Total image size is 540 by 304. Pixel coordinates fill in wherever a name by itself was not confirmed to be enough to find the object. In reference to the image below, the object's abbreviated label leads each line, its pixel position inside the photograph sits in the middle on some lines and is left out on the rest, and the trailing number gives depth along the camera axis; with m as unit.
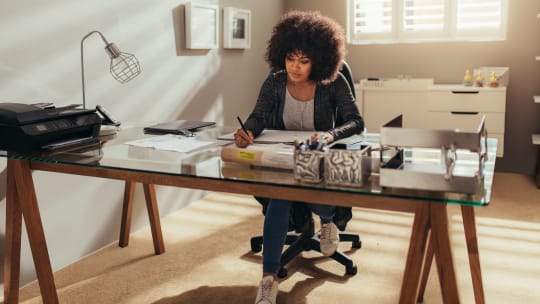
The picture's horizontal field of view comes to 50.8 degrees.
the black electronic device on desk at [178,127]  2.38
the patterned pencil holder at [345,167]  1.47
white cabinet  4.32
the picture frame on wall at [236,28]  4.02
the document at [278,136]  2.13
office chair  2.63
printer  1.97
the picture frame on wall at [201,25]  3.58
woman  2.26
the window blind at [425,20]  4.59
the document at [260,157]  1.66
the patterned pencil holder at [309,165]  1.50
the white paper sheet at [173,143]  2.05
